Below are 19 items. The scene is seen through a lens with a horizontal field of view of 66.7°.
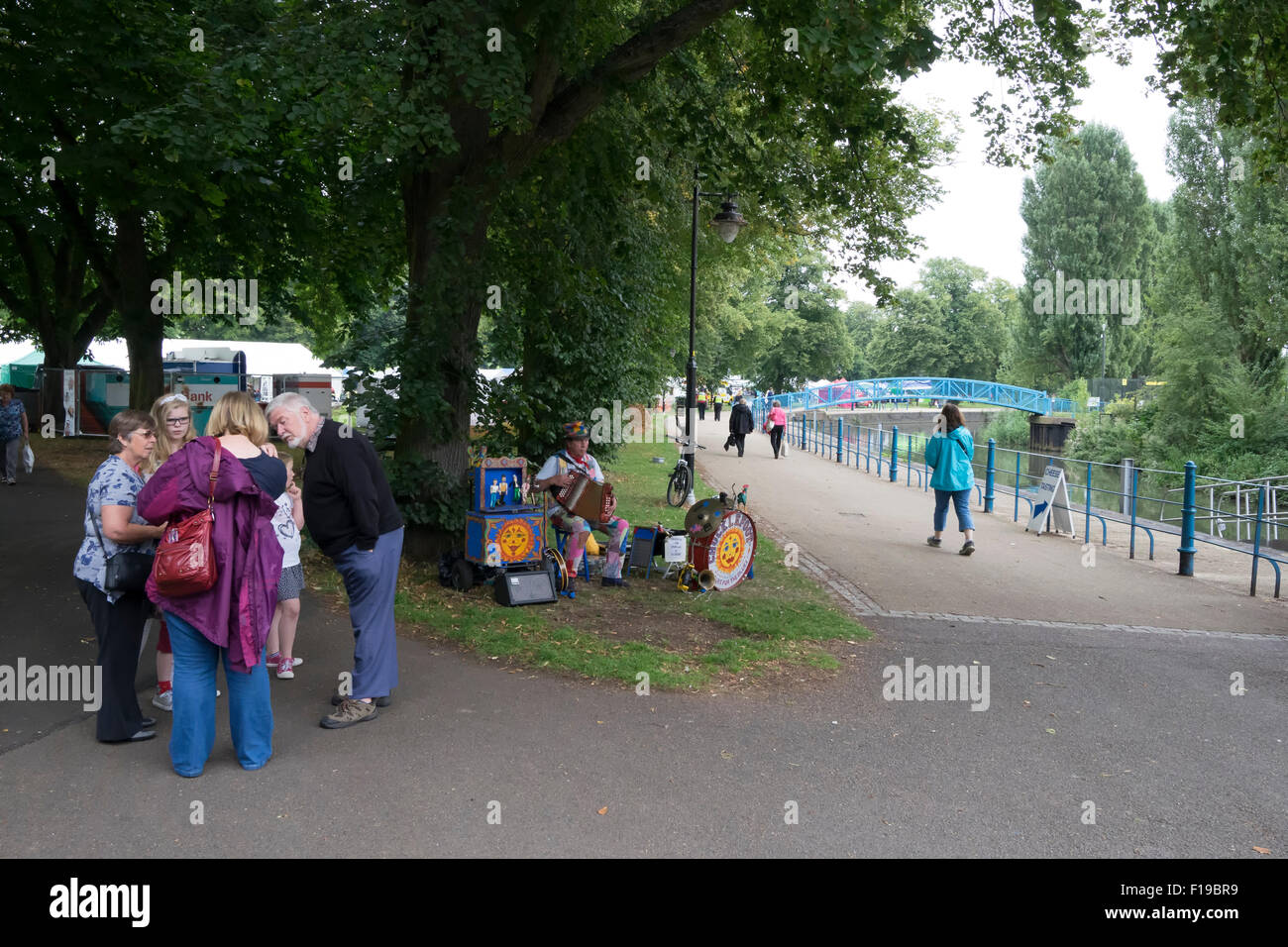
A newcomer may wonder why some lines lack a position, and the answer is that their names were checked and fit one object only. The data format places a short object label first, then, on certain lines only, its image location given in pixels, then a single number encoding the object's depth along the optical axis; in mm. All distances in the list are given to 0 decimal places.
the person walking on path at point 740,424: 27906
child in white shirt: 6125
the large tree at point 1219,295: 32969
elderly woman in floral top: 4957
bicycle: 16531
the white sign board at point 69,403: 25188
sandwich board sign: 15117
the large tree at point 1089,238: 53500
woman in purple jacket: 4602
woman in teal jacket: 12812
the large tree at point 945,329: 82438
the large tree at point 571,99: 7879
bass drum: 9477
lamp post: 15539
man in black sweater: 5406
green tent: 34500
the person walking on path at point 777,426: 28203
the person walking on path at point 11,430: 15797
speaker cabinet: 8516
